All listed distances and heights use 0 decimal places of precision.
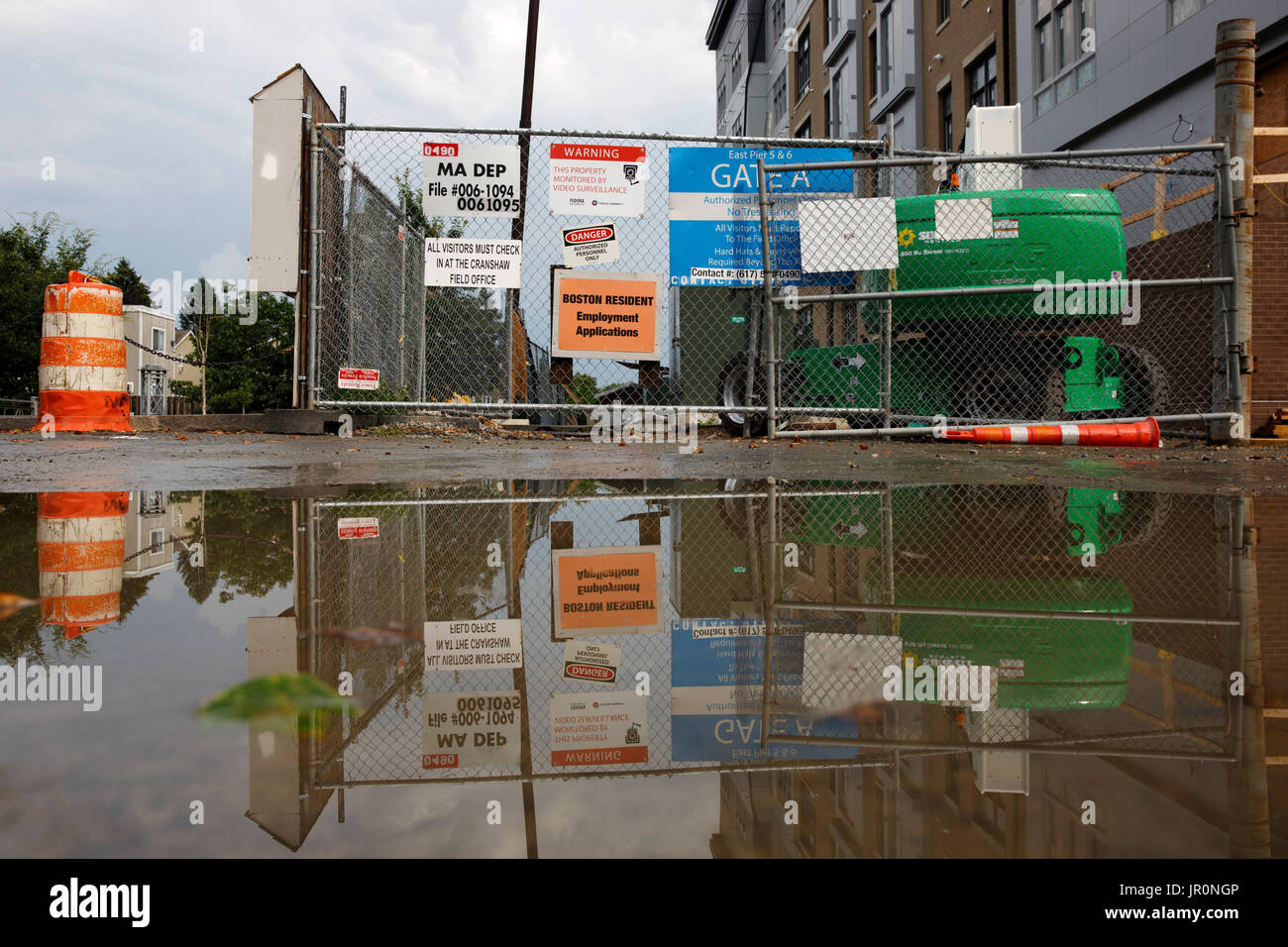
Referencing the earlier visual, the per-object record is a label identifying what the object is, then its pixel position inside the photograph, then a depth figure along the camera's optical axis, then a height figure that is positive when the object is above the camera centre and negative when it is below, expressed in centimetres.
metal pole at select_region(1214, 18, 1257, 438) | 810 +261
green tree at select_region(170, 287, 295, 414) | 4241 +731
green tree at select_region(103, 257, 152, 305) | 6525 +1421
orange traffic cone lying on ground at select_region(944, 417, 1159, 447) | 784 +42
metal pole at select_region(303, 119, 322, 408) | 872 +196
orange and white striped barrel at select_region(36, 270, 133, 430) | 950 +129
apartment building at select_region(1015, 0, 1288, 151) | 1366 +673
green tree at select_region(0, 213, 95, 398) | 3612 +787
